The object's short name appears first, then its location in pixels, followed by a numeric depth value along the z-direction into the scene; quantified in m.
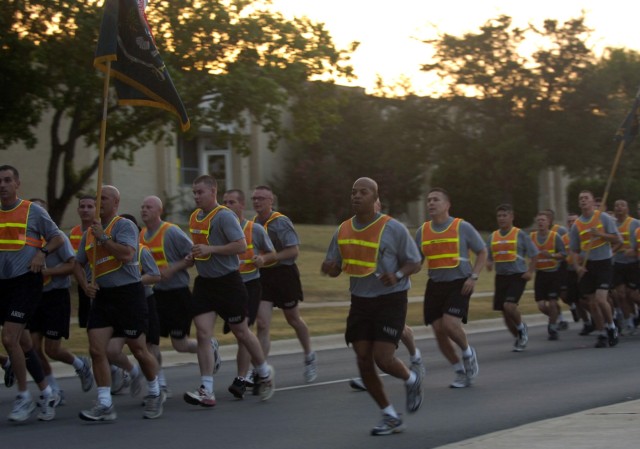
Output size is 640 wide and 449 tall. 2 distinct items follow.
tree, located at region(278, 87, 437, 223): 43.44
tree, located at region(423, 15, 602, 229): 40.69
